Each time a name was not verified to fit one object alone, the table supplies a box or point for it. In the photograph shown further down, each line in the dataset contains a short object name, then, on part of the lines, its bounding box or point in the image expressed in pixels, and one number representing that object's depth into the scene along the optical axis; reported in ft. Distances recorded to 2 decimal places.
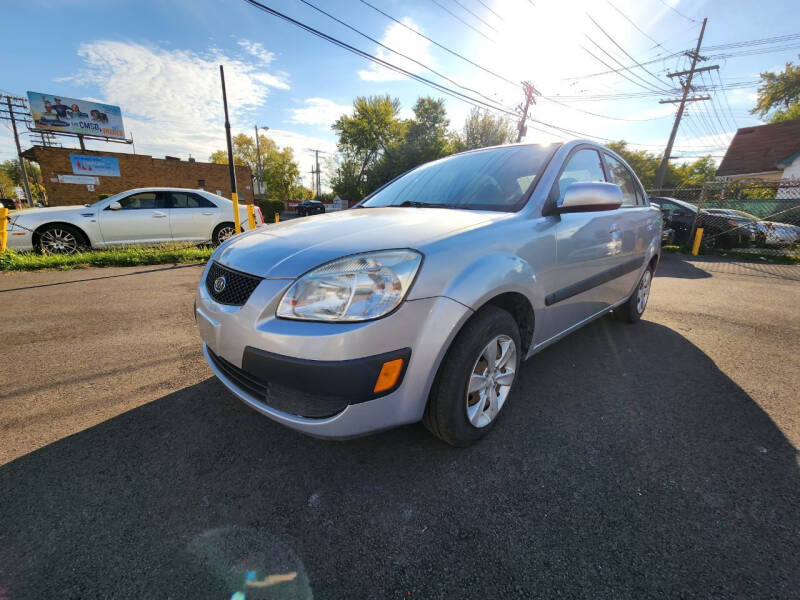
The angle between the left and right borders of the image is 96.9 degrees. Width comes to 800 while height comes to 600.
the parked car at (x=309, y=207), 109.40
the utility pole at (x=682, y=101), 65.87
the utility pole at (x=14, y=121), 89.97
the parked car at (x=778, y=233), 32.89
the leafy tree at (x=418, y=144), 106.22
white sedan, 20.66
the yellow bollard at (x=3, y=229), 18.70
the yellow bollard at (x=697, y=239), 30.19
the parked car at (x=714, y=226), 31.04
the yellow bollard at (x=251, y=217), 25.78
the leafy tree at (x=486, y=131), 107.65
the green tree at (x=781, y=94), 94.07
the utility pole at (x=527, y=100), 59.21
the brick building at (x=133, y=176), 80.33
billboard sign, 91.71
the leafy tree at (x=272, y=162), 178.81
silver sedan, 4.25
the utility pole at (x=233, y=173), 25.55
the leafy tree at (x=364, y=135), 127.54
